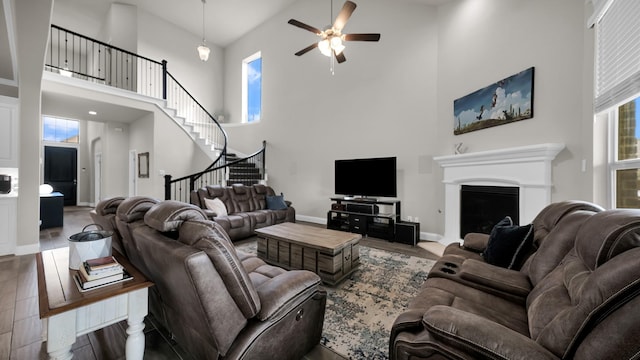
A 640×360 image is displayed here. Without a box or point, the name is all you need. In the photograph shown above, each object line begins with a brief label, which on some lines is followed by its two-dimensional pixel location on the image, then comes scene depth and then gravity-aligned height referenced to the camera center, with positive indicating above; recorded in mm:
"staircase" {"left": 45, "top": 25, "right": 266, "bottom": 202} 6471 +2211
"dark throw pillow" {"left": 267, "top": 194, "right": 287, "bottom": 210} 5207 -520
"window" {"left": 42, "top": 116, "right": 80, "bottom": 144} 8758 +1690
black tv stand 4492 -715
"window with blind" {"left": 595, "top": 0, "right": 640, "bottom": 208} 1963 +762
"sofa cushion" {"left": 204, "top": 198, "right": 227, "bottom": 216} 4320 -491
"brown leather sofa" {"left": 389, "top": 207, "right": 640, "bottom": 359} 732 -518
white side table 1087 -618
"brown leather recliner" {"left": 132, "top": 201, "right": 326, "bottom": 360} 1089 -592
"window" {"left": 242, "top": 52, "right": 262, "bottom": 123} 8031 +2984
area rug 1751 -1140
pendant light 5746 +2901
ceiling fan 3133 +1900
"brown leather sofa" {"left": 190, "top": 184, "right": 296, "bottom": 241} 4241 -606
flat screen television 4616 +38
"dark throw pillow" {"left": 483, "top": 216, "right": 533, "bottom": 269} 1812 -491
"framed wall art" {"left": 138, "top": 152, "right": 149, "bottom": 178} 6421 +325
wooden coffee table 2654 -831
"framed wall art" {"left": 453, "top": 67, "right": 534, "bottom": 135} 3131 +1051
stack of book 1240 -495
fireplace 2945 +80
